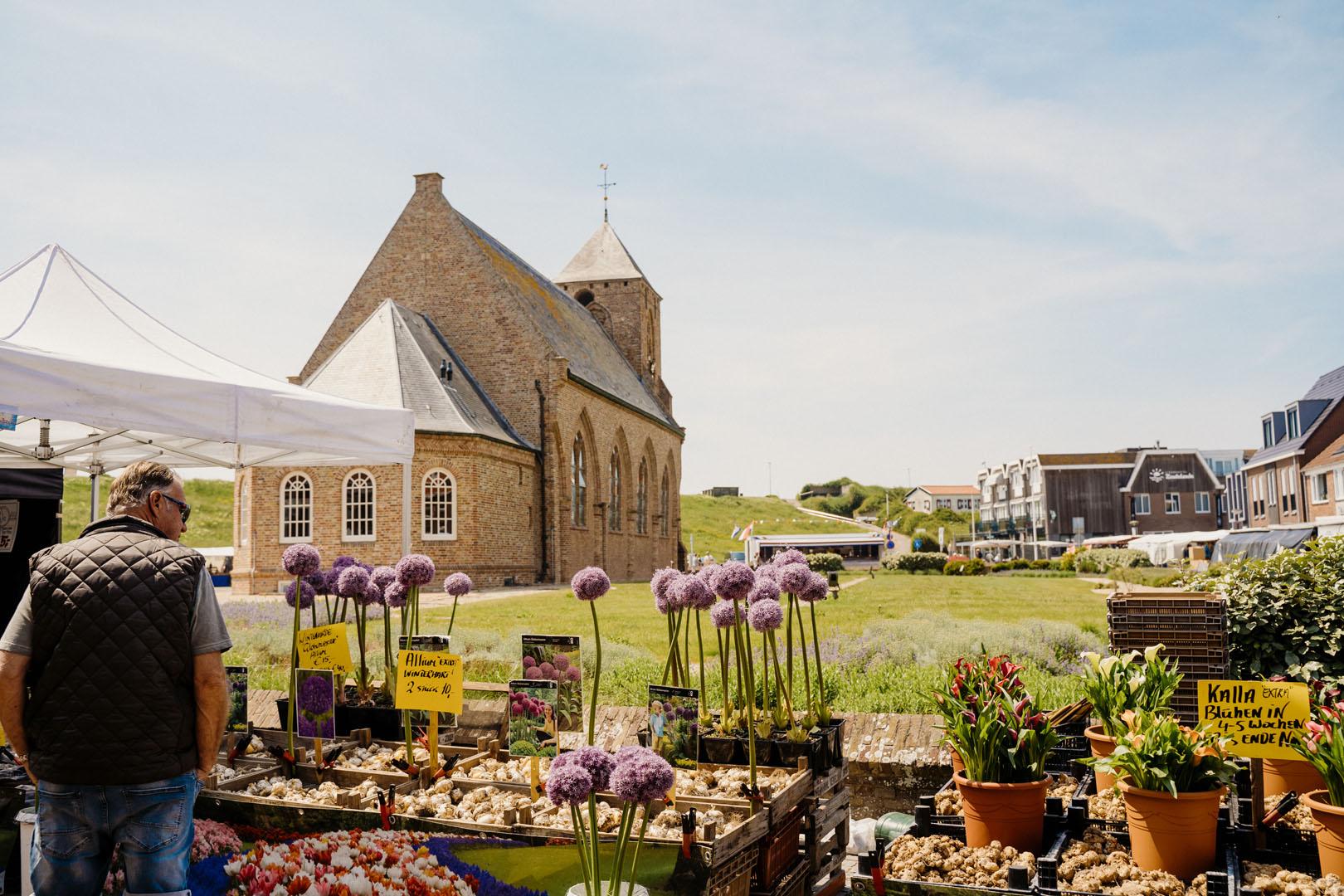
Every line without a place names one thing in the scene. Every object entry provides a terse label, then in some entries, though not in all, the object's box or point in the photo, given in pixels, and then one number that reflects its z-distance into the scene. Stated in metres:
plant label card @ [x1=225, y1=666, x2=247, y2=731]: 5.55
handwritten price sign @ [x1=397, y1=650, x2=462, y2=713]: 4.85
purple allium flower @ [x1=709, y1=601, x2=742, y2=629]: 5.25
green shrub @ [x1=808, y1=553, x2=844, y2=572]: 41.19
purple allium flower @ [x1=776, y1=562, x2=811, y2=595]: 4.94
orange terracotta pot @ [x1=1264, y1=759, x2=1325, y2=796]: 4.11
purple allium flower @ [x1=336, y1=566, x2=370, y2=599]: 5.88
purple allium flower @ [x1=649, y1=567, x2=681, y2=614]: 5.14
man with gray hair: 3.33
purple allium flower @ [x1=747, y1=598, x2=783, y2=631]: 4.69
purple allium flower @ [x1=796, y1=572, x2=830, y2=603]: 5.03
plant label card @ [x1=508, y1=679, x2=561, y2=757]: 4.70
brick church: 27.89
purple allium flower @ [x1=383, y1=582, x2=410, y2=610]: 5.84
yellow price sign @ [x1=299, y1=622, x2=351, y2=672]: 5.60
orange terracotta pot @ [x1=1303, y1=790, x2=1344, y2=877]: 3.29
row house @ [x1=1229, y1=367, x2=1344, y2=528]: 41.91
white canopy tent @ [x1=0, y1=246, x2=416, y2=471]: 5.21
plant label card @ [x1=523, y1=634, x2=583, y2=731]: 4.80
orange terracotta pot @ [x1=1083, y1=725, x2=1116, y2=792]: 4.25
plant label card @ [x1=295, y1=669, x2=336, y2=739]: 5.35
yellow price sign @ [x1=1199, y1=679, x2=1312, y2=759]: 3.66
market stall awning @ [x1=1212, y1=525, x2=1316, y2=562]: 33.88
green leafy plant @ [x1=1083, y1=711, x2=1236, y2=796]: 3.51
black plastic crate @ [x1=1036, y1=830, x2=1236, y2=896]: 3.21
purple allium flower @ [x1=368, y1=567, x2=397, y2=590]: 6.16
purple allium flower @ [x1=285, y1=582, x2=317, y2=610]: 6.11
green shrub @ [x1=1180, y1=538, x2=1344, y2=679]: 5.76
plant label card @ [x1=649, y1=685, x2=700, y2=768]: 4.54
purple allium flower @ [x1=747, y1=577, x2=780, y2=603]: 5.11
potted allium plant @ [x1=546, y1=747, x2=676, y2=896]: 2.78
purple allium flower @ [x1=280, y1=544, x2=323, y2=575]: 5.64
